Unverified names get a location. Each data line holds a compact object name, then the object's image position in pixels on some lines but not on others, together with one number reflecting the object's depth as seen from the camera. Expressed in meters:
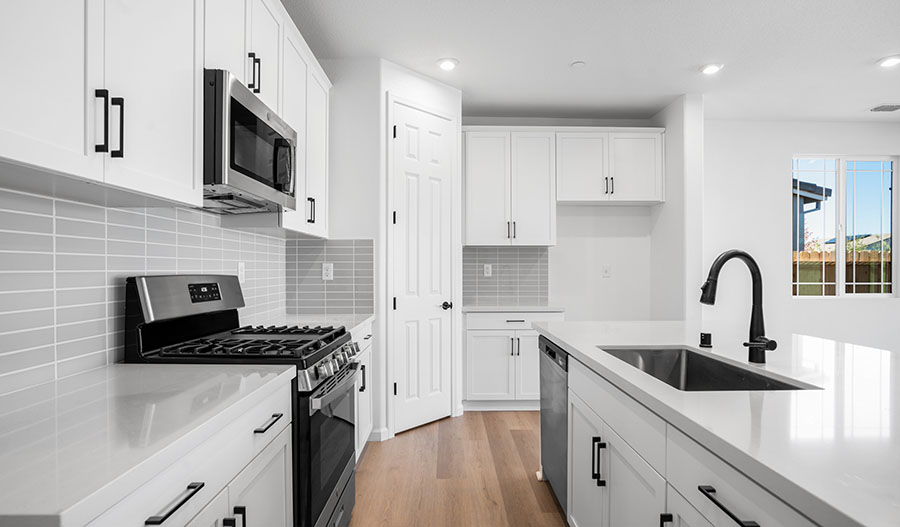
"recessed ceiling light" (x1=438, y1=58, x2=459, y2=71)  3.46
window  4.91
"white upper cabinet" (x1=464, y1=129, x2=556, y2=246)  4.32
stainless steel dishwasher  2.20
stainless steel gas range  1.61
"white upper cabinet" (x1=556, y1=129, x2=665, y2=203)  4.42
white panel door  3.48
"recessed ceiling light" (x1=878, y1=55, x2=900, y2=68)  3.38
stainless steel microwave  1.57
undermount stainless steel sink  1.73
